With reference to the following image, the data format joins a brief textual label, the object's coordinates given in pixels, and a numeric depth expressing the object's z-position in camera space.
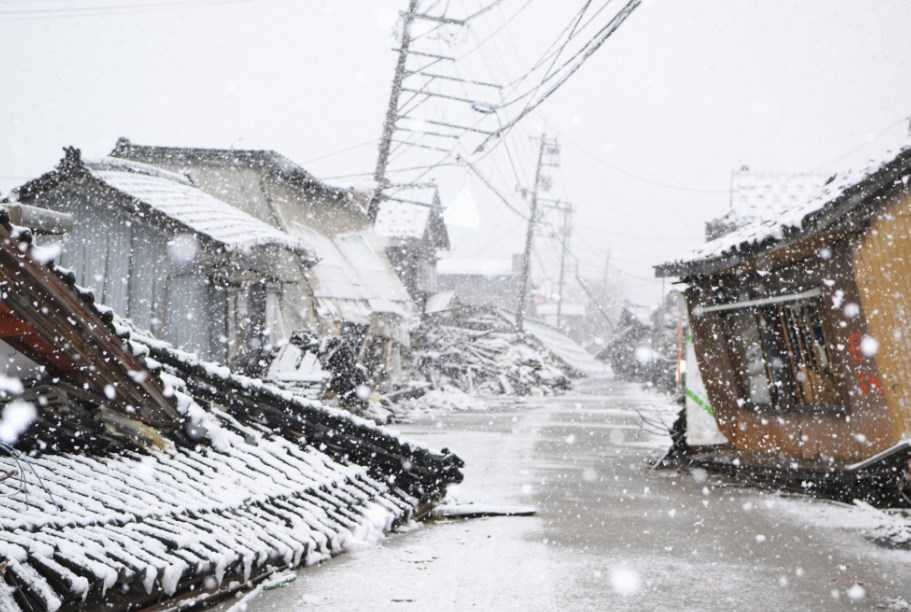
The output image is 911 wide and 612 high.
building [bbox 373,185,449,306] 38.44
